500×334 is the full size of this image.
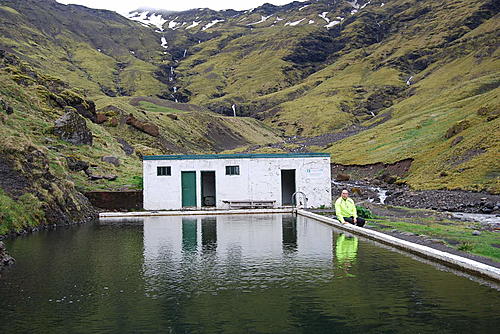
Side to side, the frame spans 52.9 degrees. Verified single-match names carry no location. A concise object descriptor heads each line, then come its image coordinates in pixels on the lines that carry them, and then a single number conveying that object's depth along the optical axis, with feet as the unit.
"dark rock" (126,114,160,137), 290.35
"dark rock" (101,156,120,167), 154.20
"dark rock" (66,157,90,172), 129.80
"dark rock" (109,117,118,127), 275.82
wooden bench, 117.02
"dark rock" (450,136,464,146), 200.85
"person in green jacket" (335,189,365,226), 71.10
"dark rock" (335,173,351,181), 227.81
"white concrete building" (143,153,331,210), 117.70
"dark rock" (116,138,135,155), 205.09
